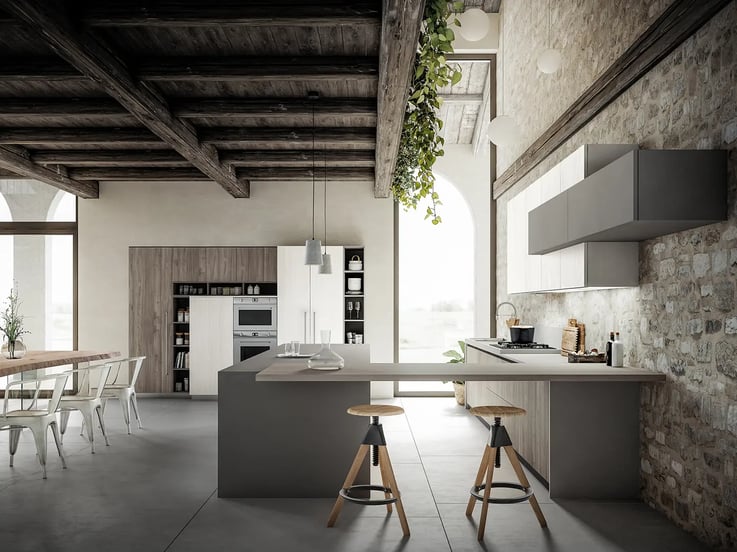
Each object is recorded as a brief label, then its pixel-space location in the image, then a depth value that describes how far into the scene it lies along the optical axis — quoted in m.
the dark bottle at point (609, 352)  4.44
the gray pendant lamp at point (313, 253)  5.87
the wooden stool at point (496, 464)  3.67
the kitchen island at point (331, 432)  4.24
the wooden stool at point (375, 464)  3.66
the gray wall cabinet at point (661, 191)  3.25
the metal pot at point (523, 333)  6.47
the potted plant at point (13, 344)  6.32
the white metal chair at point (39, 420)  4.99
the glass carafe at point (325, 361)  4.27
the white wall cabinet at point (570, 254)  4.28
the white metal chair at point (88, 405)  5.86
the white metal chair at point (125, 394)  6.57
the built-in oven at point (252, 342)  8.59
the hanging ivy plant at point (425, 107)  4.01
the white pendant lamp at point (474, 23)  5.62
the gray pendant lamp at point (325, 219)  6.85
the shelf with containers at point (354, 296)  8.82
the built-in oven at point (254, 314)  8.57
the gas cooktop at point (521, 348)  6.01
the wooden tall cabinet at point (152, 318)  8.80
